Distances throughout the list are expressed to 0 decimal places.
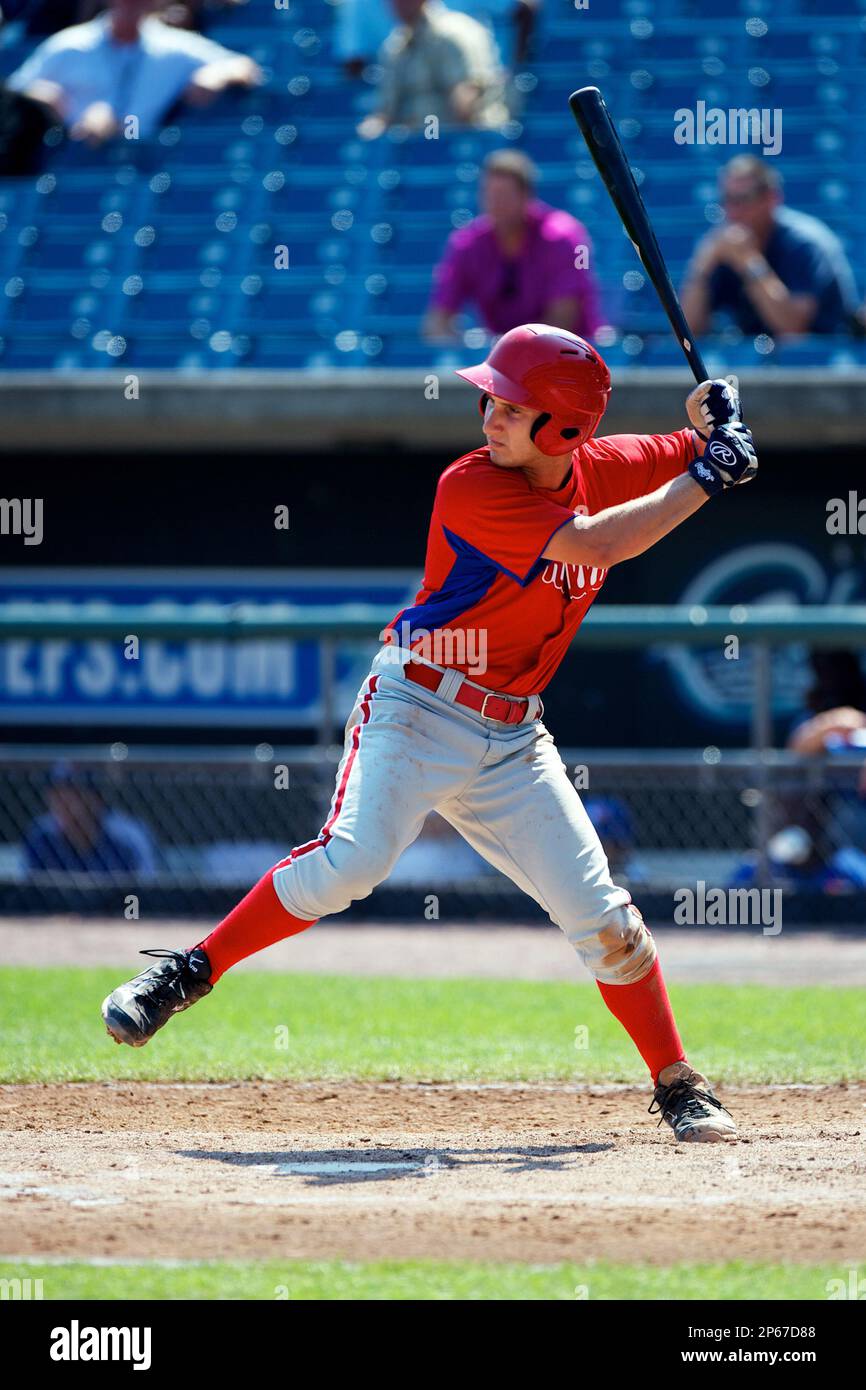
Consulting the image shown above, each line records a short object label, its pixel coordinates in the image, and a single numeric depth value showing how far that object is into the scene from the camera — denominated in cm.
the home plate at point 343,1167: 802
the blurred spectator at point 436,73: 2392
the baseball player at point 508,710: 817
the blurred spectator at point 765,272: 1959
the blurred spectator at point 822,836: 1702
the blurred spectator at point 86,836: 1780
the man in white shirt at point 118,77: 2502
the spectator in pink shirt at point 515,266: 1983
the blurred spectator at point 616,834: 1708
